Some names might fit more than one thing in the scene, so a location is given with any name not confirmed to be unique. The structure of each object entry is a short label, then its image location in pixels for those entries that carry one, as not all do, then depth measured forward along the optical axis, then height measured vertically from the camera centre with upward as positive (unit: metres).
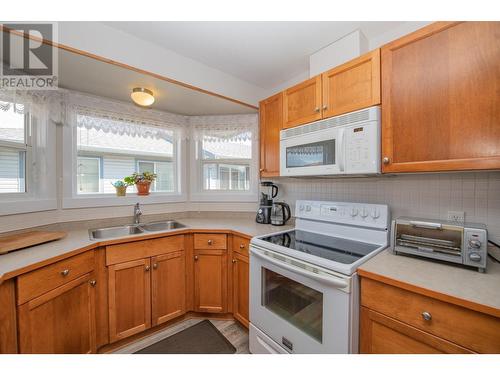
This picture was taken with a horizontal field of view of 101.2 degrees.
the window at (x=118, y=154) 1.97 +0.35
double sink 1.88 -0.42
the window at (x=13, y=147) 1.50 +0.31
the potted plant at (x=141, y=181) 2.16 +0.06
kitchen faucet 2.08 -0.27
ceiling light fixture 1.71 +0.75
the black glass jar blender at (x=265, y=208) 2.11 -0.23
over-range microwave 1.26 +0.28
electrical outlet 1.25 -0.19
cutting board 1.20 -0.34
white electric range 1.04 -0.54
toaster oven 0.97 -0.29
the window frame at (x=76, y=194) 1.82 -0.08
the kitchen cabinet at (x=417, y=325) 0.76 -0.57
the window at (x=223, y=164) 2.49 +0.28
